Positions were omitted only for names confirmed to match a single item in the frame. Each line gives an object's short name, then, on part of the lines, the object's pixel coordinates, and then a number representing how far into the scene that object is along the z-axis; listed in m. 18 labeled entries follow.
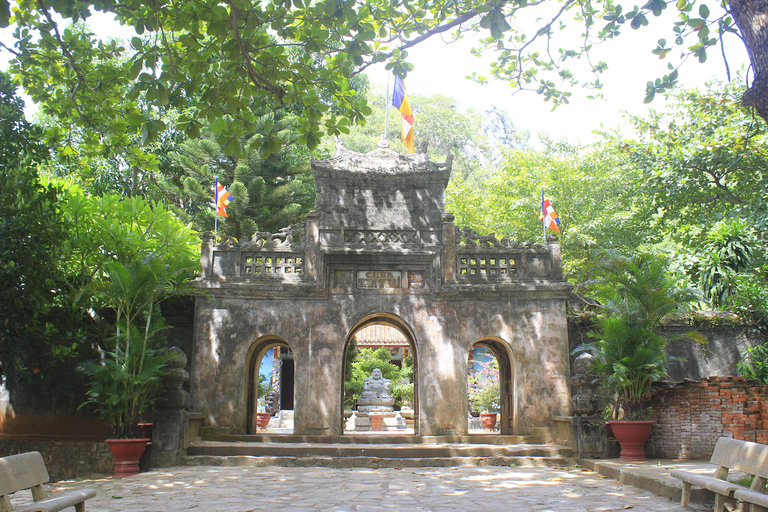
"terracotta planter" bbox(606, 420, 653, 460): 8.39
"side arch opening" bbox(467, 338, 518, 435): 11.32
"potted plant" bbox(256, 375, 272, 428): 18.77
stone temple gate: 10.56
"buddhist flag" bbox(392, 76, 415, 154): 13.74
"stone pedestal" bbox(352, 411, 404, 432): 17.03
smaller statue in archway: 19.49
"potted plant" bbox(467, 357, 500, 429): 16.45
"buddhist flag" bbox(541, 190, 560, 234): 12.48
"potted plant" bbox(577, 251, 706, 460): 8.45
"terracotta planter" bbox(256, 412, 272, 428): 16.19
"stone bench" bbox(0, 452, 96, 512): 3.88
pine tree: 18.55
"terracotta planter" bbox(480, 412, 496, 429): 16.31
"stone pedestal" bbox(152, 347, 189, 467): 8.73
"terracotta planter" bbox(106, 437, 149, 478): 8.24
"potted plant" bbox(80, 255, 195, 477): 8.30
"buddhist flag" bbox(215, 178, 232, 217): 12.70
